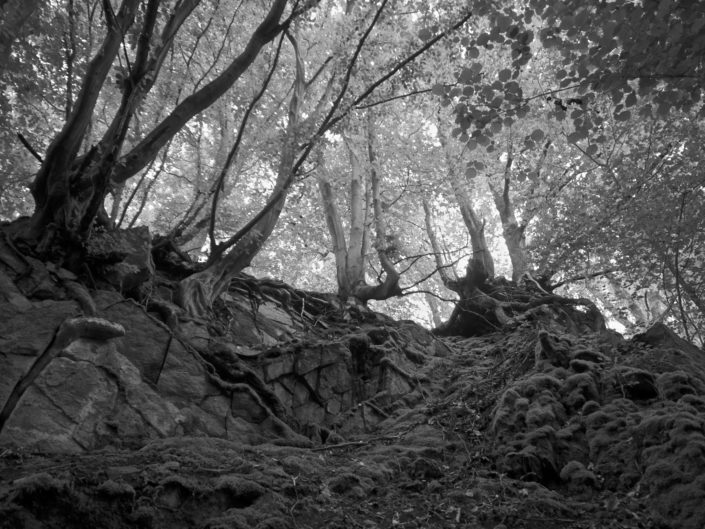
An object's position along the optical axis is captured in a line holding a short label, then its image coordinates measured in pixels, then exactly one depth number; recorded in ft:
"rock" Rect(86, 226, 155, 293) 22.84
